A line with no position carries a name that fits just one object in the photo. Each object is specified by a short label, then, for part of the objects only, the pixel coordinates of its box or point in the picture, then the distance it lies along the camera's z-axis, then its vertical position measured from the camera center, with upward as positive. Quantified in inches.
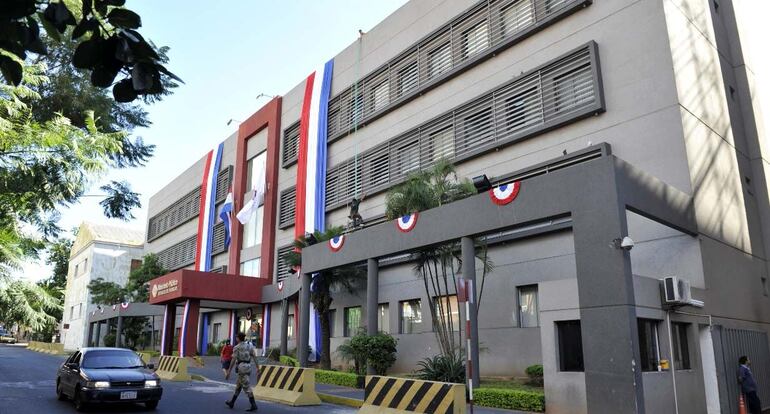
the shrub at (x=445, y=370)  603.5 -28.0
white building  2415.1 +344.2
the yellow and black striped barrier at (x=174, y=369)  841.9 -39.4
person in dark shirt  542.6 -38.5
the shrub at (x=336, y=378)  736.3 -46.0
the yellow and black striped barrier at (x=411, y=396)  390.6 -38.7
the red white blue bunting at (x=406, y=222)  692.6 +149.0
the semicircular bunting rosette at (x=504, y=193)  569.3 +152.6
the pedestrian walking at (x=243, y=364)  509.7 -18.8
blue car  462.9 -30.4
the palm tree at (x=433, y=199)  722.4 +188.1
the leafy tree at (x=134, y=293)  1777.8 +163.0
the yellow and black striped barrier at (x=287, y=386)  569.3 -43.3
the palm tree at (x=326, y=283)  952.9 +103.0
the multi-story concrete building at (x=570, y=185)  490.3 +194.3
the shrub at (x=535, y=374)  660.7 -35.3
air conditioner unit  492.4 +45.9
